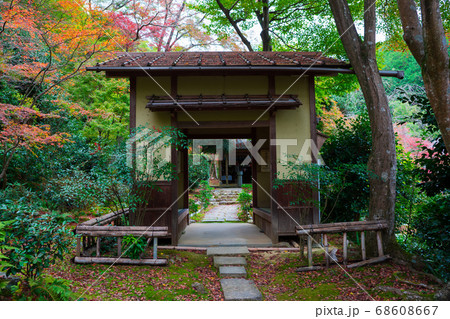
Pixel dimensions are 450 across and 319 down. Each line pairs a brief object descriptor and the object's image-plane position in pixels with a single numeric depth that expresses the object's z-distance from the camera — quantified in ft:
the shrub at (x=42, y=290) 10.39
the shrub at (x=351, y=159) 23.38
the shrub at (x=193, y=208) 46.29
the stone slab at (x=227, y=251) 20.48
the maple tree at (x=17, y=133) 22.81
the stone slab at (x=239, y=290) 13.76
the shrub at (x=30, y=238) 10.29
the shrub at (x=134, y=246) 17.31
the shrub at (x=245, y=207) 41.39
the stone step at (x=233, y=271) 17.07
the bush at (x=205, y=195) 53.63
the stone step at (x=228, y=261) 18.53
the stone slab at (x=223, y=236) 23.26
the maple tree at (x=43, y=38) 24.98
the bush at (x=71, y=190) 18.90
